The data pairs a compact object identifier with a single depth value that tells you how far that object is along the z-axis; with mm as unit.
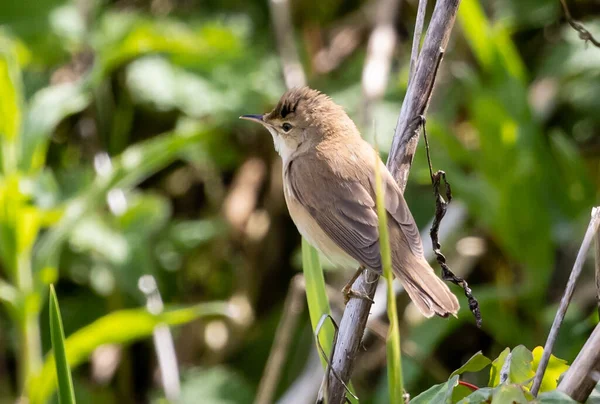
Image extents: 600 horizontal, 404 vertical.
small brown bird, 3649
